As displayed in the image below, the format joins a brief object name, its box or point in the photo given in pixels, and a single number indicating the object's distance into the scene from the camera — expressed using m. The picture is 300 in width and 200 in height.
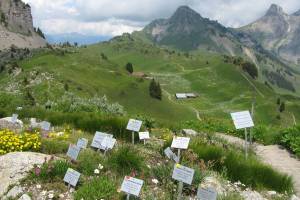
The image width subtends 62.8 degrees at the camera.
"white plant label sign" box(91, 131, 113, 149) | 8.08
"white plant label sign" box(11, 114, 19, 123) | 11.63
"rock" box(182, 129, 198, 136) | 13.22
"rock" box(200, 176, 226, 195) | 6.89
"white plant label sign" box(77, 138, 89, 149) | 7.64
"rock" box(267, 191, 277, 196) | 7.34
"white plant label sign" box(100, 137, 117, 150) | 7.80
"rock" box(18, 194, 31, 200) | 6.17
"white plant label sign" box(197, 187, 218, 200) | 5.24
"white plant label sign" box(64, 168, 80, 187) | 6.37
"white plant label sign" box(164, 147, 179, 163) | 7.66
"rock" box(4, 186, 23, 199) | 6.35
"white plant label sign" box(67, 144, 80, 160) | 7.07
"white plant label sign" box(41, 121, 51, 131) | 10.28
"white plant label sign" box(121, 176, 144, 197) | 5.63
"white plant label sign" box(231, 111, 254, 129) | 8.76
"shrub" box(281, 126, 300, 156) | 12.47
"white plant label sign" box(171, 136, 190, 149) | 6.78
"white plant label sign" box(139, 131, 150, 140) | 9.43
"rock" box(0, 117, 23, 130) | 10.99
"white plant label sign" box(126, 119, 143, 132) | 8.71
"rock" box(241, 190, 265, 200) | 6.95
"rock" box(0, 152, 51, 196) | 6.75
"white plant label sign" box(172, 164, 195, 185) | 5.45
